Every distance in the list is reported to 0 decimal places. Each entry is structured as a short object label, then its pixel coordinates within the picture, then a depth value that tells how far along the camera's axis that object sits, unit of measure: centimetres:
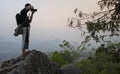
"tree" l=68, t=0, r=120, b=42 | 556
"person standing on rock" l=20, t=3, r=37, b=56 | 505
